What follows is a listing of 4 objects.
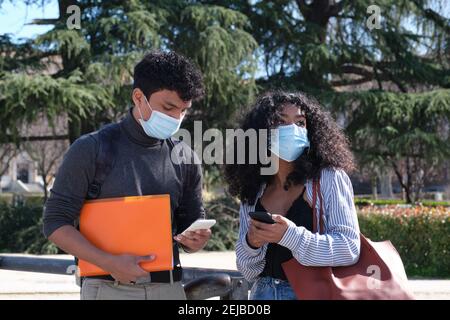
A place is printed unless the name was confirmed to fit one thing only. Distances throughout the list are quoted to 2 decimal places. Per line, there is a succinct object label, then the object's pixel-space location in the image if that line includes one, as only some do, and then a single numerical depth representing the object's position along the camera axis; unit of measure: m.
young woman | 2.40
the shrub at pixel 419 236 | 10.20
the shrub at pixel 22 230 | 13.55
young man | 2.49
